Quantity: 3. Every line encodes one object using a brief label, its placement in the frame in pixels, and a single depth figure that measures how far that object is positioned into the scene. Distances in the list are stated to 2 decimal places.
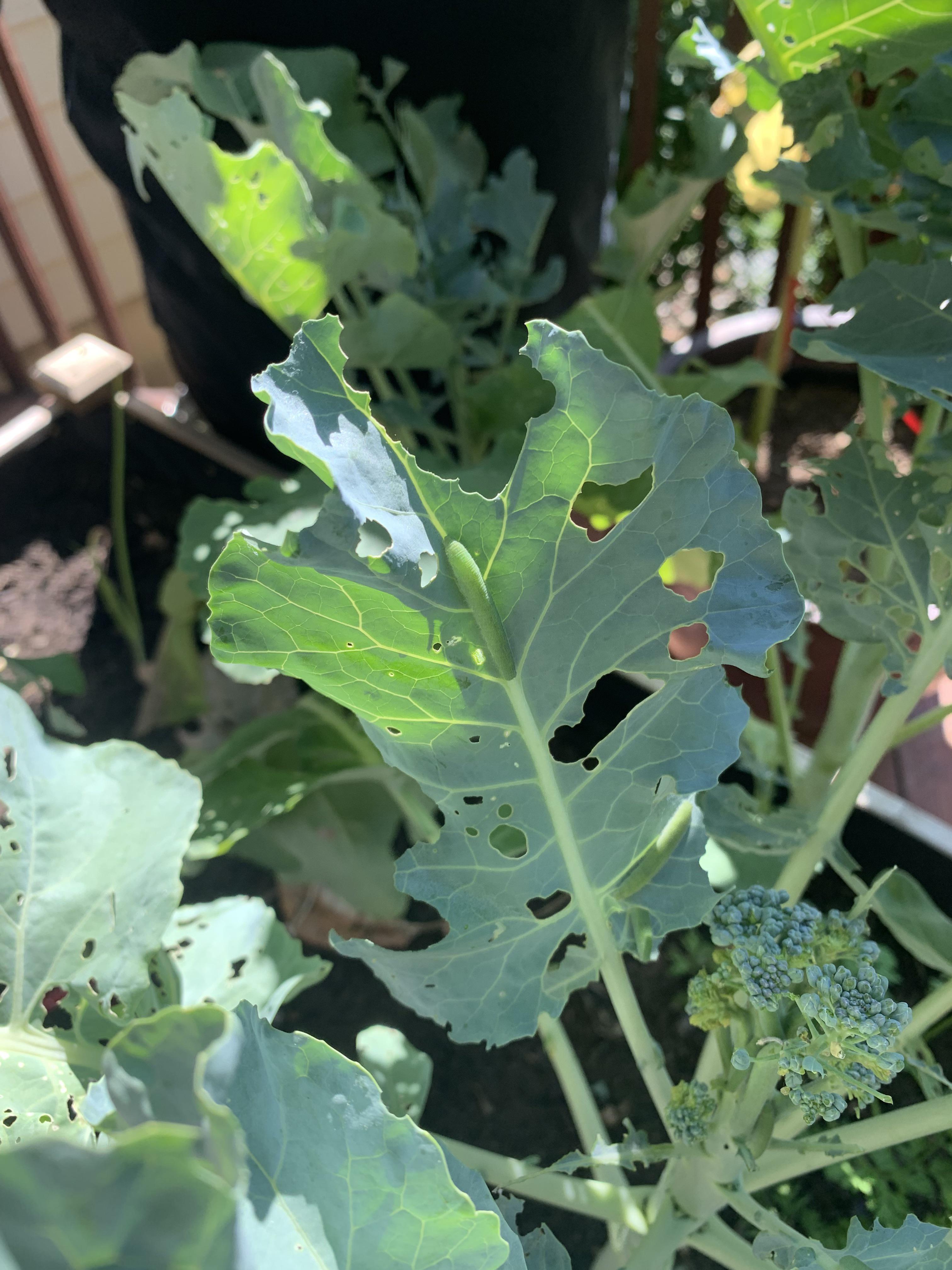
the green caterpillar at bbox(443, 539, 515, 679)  0.18
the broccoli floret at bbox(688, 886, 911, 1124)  0.17
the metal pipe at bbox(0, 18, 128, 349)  0.49
